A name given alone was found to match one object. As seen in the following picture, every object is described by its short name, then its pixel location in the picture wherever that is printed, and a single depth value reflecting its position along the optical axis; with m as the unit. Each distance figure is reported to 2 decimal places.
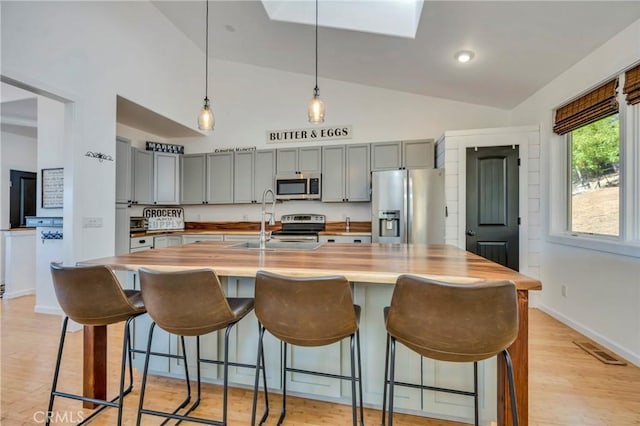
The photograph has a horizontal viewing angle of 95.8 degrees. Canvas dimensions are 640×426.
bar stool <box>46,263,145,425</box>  1.38
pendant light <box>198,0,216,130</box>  2.31
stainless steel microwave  4.23
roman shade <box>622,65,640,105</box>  2.12
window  2.24
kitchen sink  2.32
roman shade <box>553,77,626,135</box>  2.39
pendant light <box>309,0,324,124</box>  2.17
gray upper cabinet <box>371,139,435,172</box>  3.90
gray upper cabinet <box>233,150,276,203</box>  4.44
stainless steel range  4.49
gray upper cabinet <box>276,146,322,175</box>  4.28
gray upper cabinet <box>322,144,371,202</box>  4.12
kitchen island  1.21
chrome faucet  2.25
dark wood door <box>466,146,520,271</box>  3.41
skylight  2.76
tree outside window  2.46
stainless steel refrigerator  3.46
